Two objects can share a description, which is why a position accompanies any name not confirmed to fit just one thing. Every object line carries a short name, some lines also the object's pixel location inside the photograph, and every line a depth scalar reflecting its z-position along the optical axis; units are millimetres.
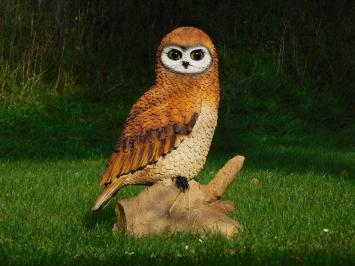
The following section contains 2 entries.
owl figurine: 10797
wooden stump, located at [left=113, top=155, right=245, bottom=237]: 10828
